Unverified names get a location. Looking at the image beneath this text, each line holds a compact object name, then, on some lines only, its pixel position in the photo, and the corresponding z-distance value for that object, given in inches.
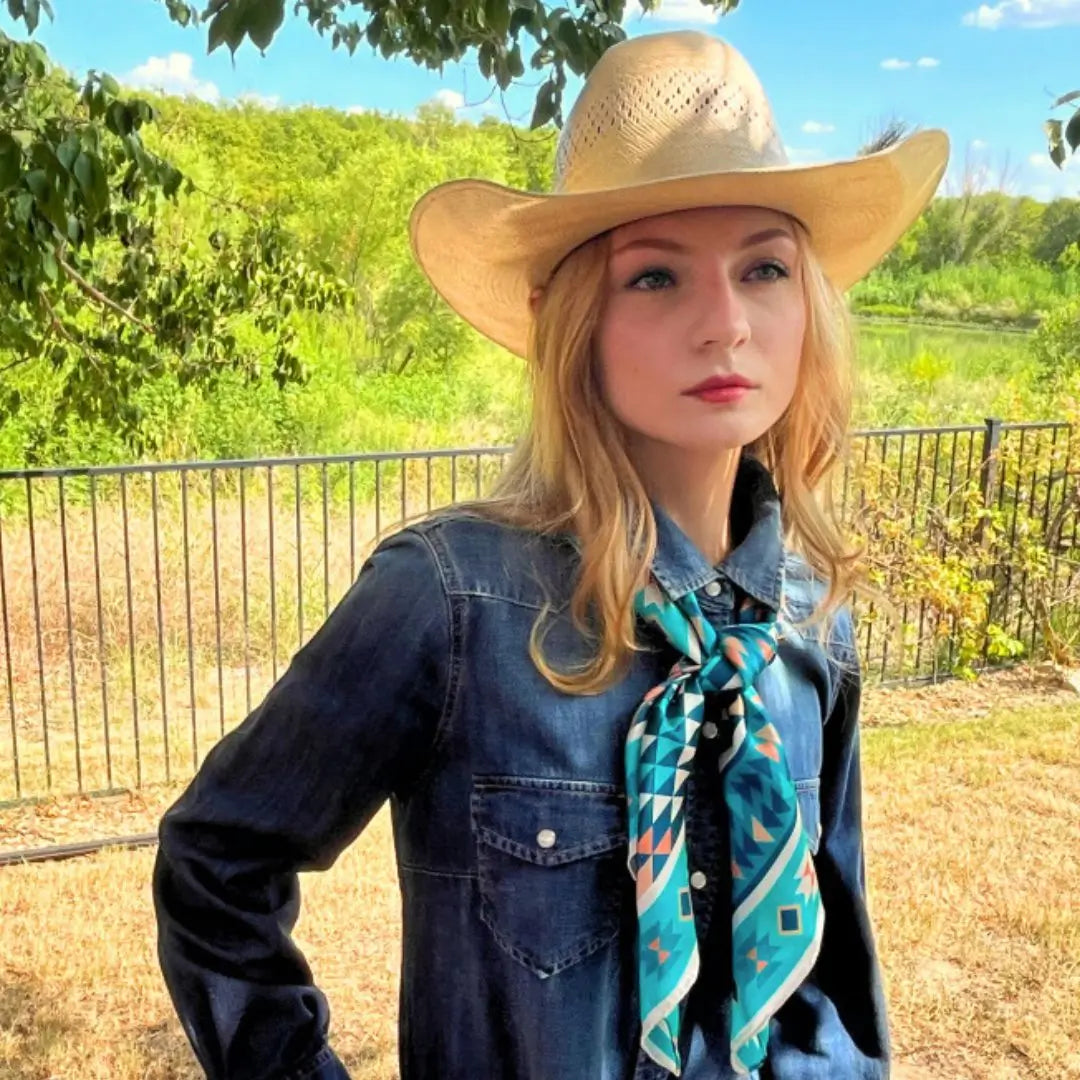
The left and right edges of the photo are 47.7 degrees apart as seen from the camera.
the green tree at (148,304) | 153.9
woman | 42.7
